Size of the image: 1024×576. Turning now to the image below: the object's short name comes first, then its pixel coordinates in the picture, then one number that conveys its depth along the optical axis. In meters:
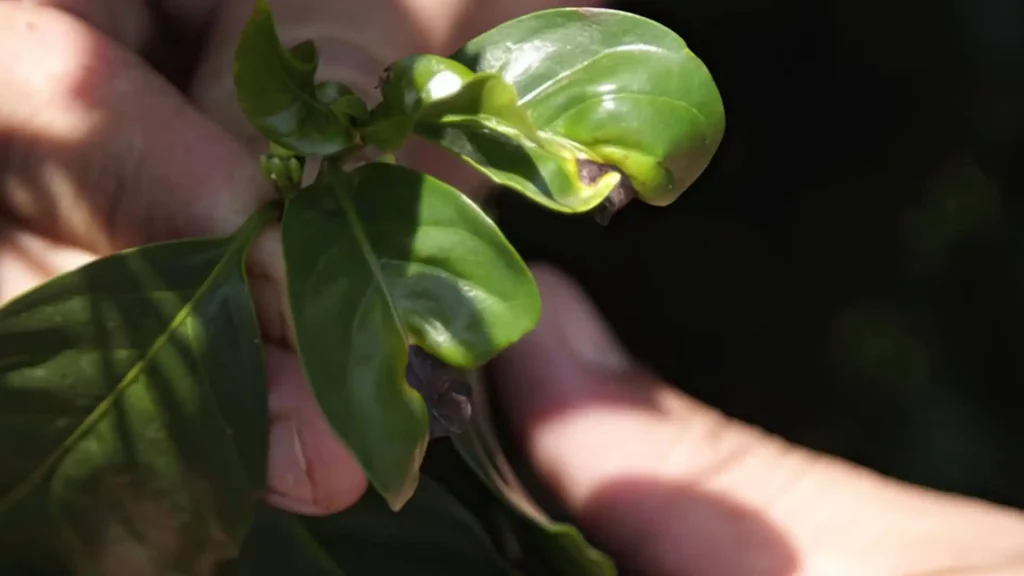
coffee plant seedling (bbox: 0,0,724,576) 0.38
